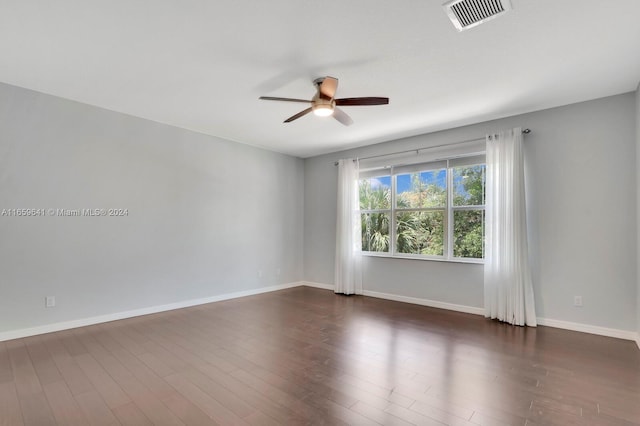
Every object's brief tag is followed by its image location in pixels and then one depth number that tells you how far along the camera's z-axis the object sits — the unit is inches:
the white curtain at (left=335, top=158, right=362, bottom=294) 223.9
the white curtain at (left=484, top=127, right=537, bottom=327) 155.4
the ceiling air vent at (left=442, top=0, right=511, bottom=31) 81.4
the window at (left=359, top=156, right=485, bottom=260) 183.2
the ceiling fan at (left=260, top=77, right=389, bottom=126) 115.6
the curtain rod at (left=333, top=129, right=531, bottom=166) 160.8
